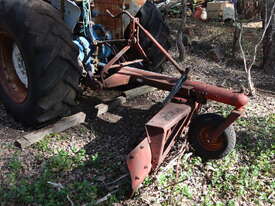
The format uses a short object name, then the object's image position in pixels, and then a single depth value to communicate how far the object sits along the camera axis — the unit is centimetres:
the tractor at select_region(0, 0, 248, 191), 224
